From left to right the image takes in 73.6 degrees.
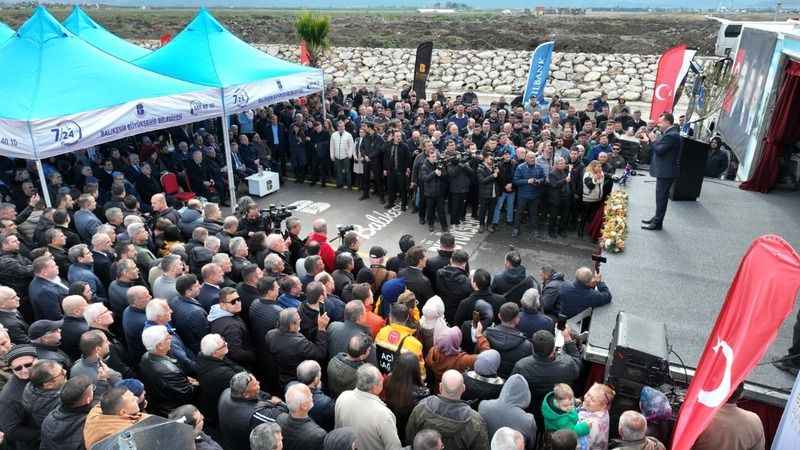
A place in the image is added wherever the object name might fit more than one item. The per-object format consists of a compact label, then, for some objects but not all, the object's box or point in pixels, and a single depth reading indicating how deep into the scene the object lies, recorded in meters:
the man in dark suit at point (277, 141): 13.18
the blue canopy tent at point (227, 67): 10.27
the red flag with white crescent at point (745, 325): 3.17
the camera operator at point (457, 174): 9.64
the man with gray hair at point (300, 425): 3.46
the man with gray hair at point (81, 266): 5.73
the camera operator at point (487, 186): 9.65
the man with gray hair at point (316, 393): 3.88
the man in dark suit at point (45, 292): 5.46
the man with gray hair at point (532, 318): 4.94
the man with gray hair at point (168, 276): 5.45
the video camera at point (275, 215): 7.79
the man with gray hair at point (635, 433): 3.45
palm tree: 19.39
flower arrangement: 7.65
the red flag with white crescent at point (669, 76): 11.68
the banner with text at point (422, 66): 16.17
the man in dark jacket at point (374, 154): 11.14
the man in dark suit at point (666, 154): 7.87
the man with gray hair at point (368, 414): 3.65
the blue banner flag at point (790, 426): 3.43
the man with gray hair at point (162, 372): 4.23
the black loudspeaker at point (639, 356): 4.29
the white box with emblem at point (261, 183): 11.83
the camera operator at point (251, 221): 7.57
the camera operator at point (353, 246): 6.45
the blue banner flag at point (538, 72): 14.38
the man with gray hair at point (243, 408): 3.71
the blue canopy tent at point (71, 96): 7.61
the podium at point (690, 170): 8.78
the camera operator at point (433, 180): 9.70
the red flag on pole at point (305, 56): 19.67
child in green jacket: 3.75
